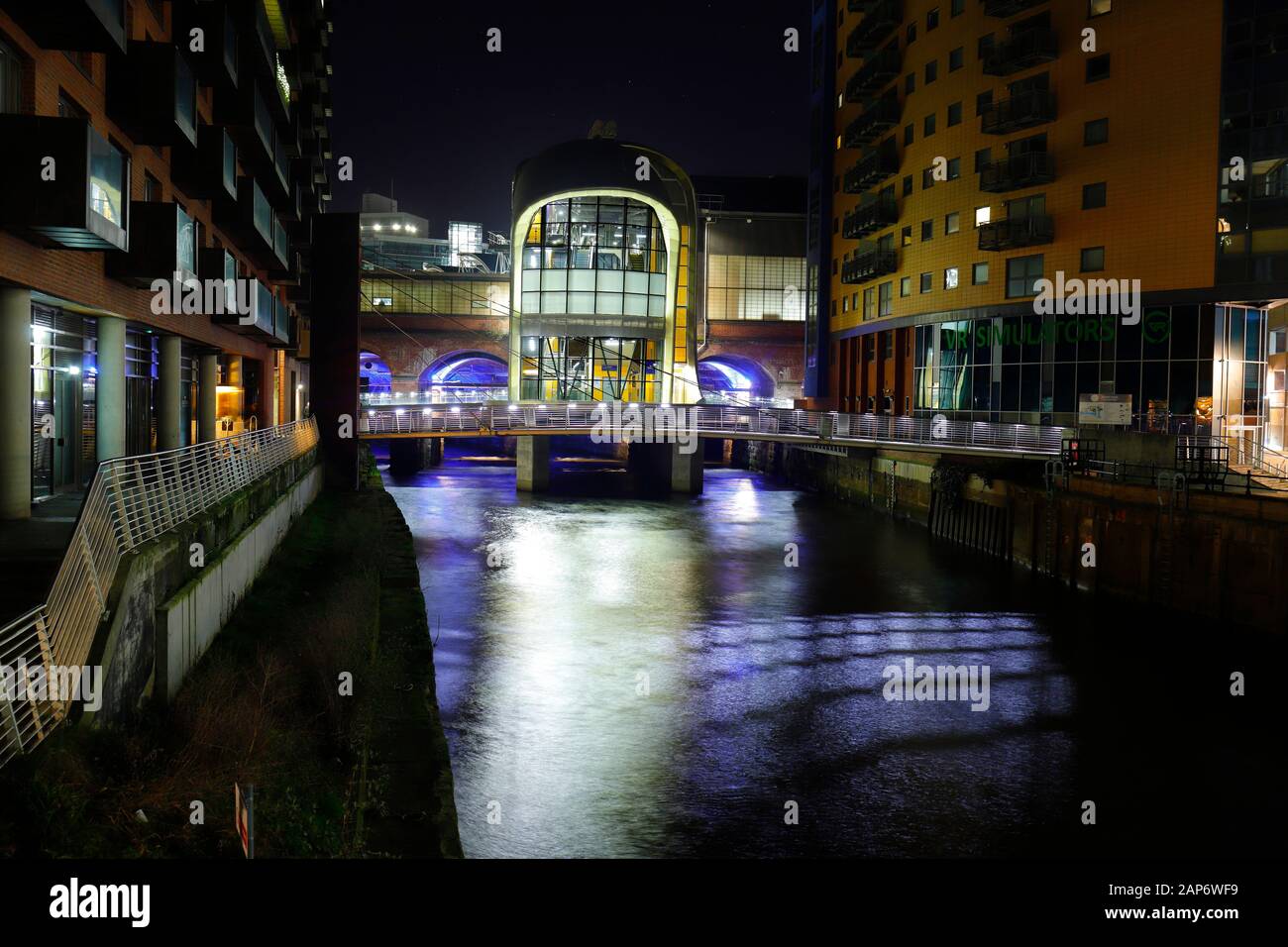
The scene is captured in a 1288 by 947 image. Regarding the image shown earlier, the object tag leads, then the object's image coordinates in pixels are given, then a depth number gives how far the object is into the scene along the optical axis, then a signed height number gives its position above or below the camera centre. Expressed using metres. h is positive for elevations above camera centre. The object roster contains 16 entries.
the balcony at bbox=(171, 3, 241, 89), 24.06 +8.82
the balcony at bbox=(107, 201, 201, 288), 19.89 +3.38
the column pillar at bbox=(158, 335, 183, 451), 26.81 +0.82
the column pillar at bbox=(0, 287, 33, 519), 15.29 +0.30
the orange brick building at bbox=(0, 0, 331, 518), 14.98 +3.69
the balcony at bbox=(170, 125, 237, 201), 25.11 +6.10
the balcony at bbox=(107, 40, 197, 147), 19.75 +6.23
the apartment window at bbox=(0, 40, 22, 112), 14.95 +4.81
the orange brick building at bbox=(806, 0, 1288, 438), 33.97 +8.36
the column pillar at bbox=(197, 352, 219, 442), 32.66 +1.04
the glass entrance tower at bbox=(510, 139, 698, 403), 61.34 +8.61
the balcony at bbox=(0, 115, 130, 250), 14.31 +3.32
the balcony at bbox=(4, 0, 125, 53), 14.78 +5.68
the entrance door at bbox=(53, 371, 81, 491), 20.11 -0.04
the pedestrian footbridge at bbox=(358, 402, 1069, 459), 44.47 +0.41
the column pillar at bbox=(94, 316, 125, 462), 21.23 +0.76
